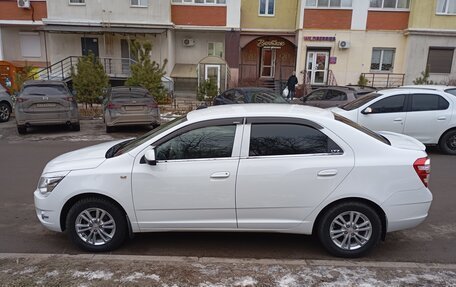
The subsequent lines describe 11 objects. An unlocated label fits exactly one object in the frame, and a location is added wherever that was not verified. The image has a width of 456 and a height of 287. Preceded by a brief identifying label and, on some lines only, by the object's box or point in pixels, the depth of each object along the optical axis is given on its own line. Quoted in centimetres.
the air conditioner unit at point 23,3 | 2256
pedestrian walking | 2066
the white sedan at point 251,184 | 378
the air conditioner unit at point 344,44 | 2191
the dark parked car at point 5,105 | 1357
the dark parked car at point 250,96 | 1175
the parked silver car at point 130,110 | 1148
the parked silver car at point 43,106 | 1111
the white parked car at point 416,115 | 906
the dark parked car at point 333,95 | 1220
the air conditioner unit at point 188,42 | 2439
